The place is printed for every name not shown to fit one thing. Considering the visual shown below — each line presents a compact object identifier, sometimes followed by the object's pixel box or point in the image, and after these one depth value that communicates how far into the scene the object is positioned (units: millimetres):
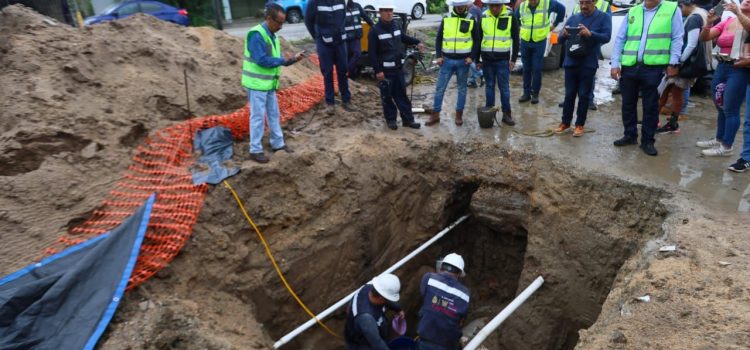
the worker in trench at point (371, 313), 4316
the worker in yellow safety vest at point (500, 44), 6605
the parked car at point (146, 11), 14602
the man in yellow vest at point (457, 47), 6477
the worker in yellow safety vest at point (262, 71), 5035
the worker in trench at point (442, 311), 4309
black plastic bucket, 6738
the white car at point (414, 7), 20659
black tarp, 3369
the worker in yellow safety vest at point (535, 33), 7219
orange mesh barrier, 4305
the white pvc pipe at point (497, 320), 4390
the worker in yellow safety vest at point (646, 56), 5246
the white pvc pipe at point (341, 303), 4691
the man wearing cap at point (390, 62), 6395
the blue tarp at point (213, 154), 5121
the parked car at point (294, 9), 21141
